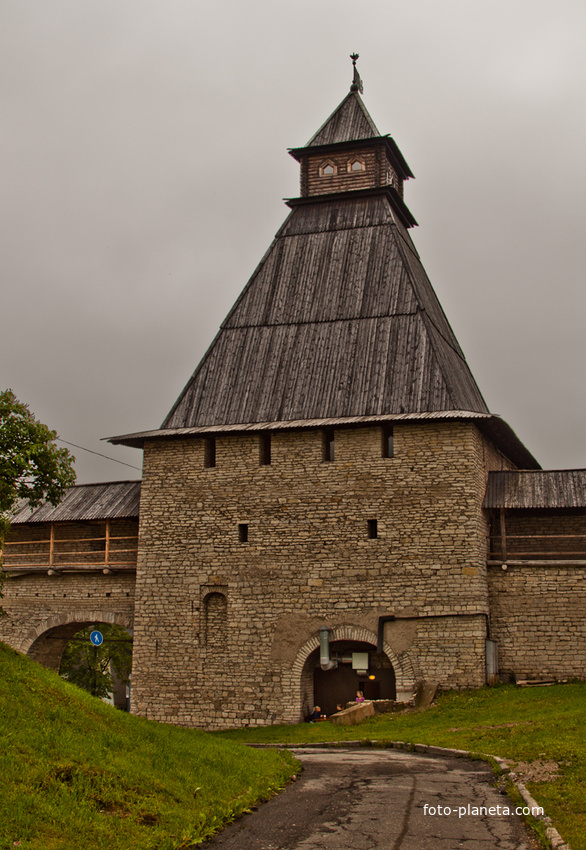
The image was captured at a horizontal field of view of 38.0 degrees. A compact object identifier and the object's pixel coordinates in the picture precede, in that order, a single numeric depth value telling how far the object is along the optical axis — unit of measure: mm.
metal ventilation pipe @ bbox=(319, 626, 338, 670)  20281
